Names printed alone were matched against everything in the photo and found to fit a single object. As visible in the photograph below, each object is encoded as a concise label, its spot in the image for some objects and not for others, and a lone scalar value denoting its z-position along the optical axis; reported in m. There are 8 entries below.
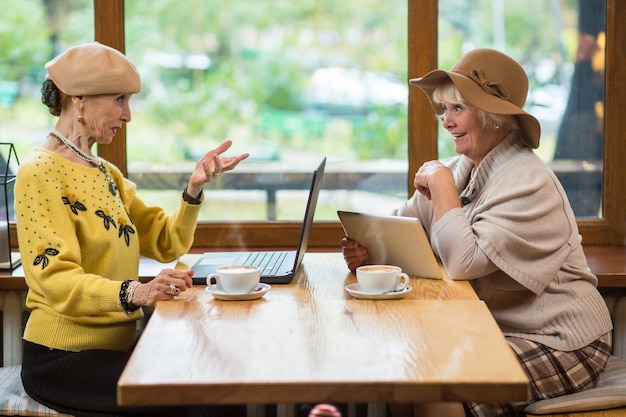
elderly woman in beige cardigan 3.93
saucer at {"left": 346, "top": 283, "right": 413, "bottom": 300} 3.73
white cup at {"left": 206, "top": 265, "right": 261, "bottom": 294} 3.73
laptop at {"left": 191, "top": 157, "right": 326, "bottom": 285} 3.97
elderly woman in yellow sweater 3.85
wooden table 3.18
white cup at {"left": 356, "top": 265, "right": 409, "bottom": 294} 3.74
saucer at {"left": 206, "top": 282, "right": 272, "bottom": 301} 3.73
